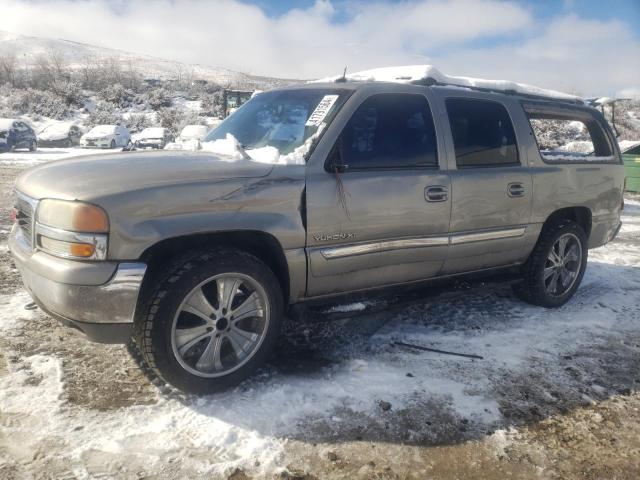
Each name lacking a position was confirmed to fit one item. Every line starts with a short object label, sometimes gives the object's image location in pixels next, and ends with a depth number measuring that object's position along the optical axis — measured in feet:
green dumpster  41.48
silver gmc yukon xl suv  8.53
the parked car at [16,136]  65.72
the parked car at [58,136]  84.99
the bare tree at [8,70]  131.71
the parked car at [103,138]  79.80
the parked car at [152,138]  72.49
